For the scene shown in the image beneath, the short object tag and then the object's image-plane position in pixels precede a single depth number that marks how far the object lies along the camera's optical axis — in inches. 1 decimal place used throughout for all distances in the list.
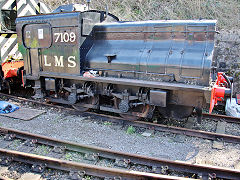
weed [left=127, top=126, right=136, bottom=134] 216.4
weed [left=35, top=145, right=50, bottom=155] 182.5
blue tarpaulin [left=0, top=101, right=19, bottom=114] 266.2
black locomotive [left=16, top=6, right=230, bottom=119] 196.2
